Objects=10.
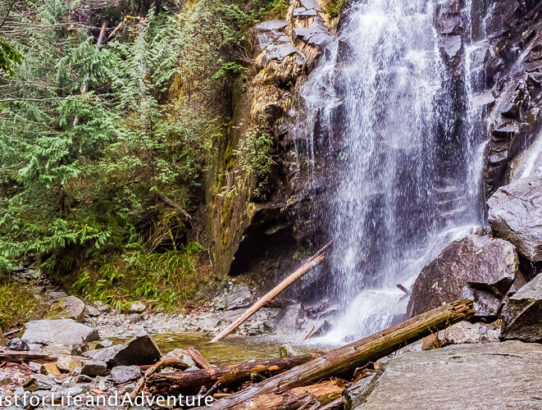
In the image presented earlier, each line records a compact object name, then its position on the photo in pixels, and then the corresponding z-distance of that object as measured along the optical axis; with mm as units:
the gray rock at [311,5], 11133
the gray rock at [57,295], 10166
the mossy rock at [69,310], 8289
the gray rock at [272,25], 10961
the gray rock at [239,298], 9109
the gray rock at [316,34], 10040
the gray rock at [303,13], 10883
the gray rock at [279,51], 10016
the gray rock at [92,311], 9383
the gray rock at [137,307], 9773
